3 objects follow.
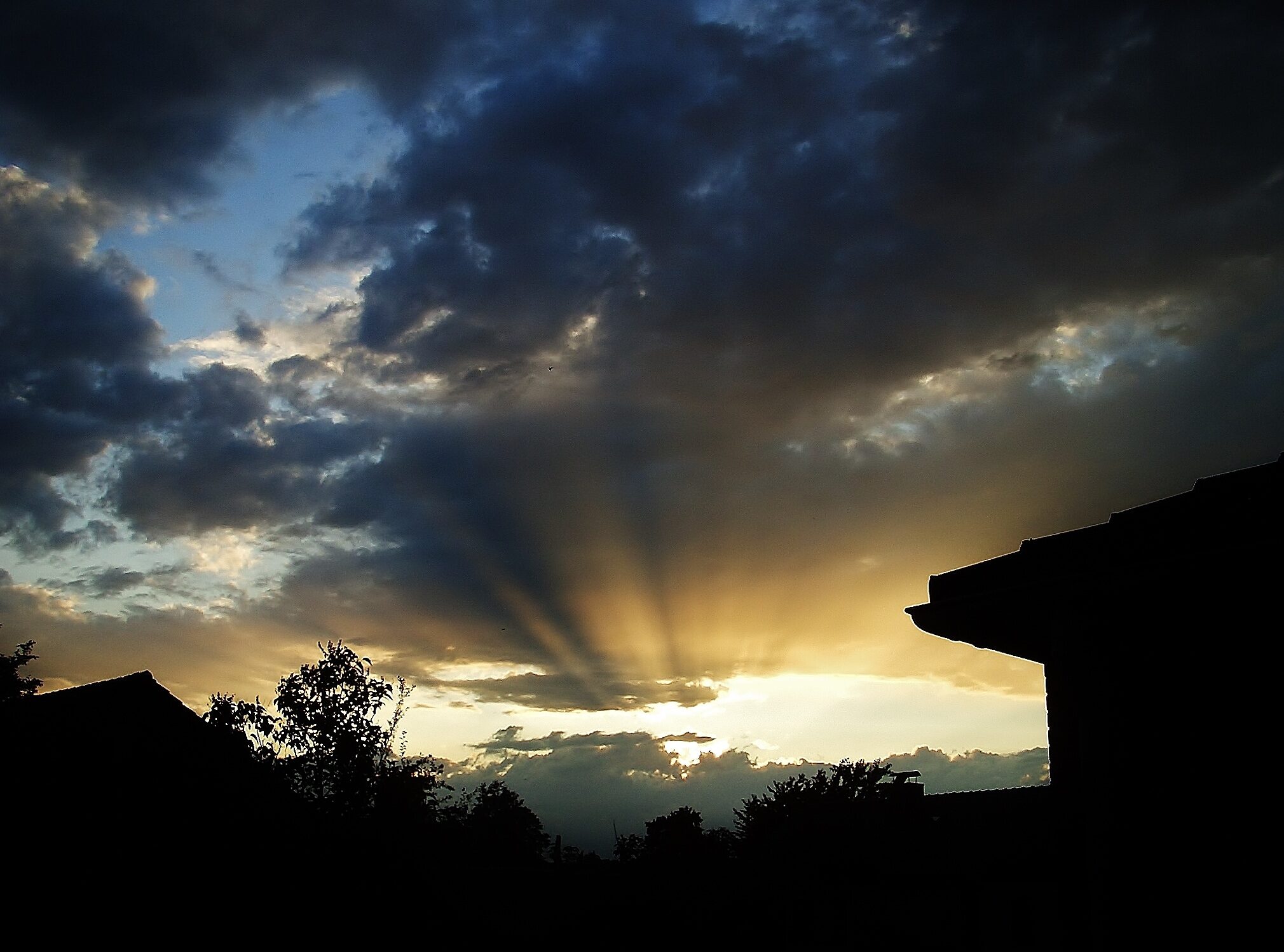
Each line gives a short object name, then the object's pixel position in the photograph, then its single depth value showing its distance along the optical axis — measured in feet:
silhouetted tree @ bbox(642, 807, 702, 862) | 125.40
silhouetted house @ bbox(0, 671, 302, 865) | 58.65
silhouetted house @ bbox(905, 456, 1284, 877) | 15.35
